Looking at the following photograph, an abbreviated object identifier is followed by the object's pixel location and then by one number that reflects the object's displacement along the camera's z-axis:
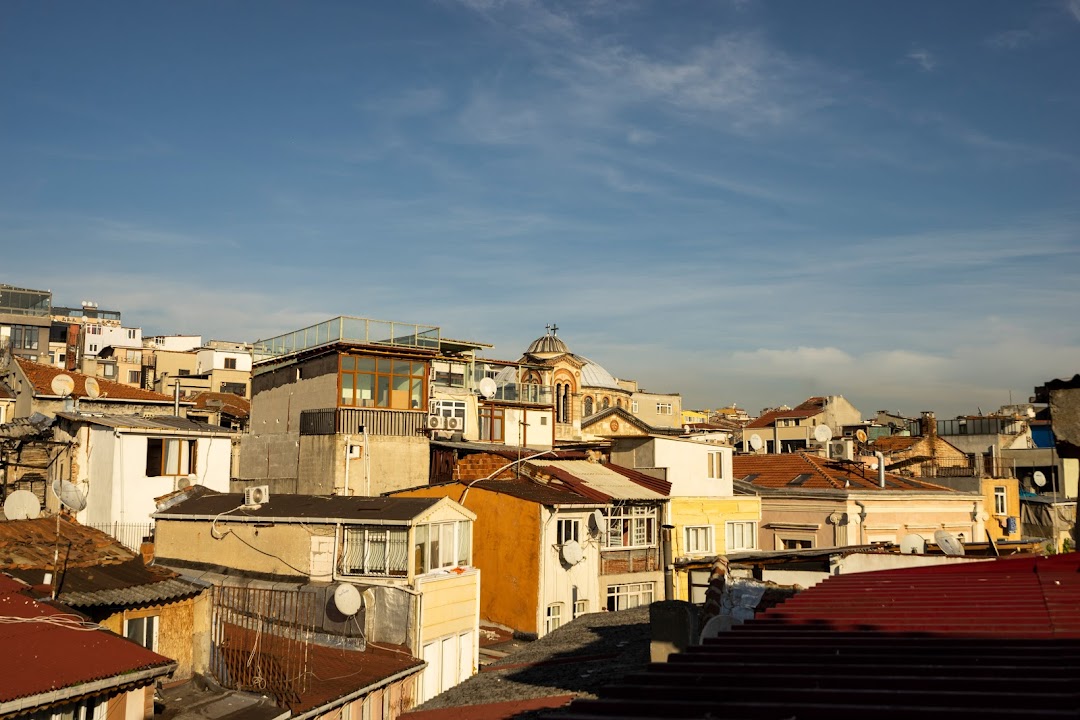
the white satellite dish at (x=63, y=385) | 38.37
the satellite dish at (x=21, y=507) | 24.02
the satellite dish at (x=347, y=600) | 21.92
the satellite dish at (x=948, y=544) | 22.35
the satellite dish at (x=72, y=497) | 25.34
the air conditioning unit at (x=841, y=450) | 46.34
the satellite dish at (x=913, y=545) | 24.16
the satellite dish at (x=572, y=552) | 29.14
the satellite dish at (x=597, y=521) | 30.44
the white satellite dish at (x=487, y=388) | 41.38
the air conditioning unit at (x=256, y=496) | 25.97
